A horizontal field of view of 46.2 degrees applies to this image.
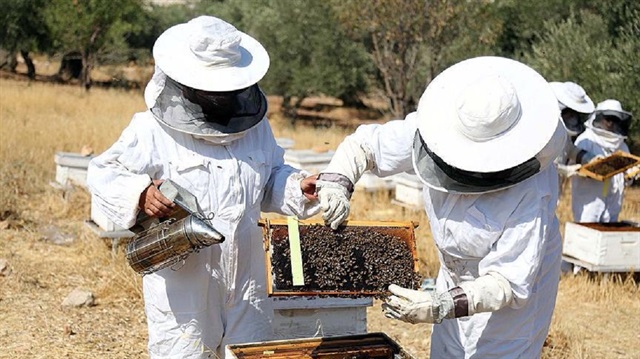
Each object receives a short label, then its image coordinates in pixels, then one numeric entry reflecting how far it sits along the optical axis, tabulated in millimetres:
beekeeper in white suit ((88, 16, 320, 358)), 3736
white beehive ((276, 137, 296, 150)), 11195
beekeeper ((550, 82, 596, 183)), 8344
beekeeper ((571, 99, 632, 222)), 8773
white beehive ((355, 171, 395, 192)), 10477
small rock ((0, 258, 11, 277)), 7523
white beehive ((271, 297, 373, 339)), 4652
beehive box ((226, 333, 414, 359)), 3350
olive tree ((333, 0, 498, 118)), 17922
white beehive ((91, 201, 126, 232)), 7715
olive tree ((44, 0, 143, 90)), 23891
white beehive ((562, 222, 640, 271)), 7796
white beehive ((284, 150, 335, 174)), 10164
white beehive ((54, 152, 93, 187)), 8961
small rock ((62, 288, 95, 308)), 6883
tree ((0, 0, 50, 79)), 24516
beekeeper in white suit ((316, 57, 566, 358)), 3064
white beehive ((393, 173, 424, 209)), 9617
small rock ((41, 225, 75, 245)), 8930
